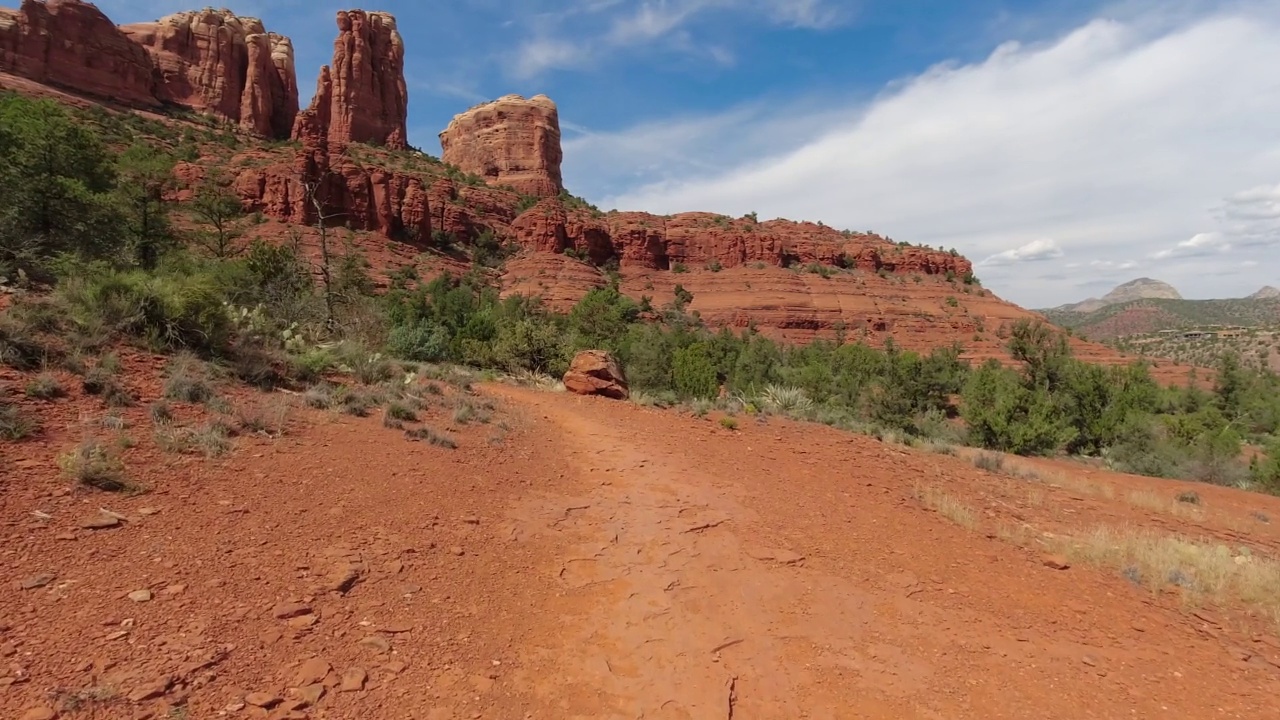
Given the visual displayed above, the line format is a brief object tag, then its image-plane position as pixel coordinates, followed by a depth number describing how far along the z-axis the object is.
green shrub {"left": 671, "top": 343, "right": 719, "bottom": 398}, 17.64
